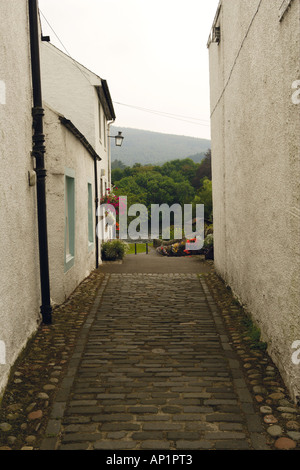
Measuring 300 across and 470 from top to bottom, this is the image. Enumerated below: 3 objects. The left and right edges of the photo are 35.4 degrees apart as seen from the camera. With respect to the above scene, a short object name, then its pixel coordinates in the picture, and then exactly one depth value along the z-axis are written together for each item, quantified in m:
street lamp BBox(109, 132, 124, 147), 18.49
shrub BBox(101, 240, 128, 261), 15.75
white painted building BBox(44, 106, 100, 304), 7.71
